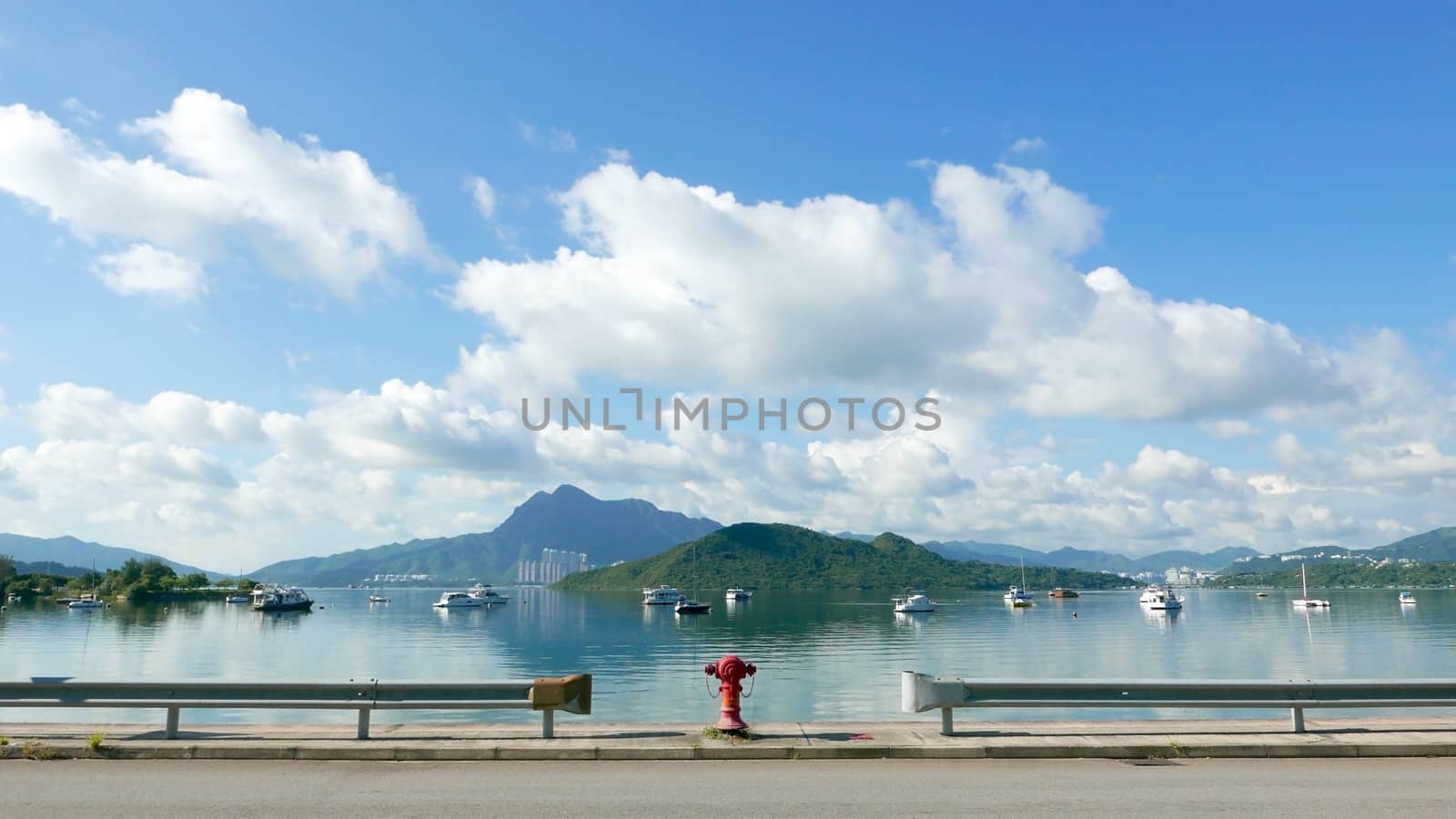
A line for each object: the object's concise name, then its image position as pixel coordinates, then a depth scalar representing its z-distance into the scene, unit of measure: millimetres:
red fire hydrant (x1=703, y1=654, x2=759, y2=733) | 14570
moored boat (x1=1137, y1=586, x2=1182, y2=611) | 173875
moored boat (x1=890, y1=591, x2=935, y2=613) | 157600
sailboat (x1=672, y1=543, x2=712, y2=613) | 160000
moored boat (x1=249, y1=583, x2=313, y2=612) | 189000
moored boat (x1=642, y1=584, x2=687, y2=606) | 190375
